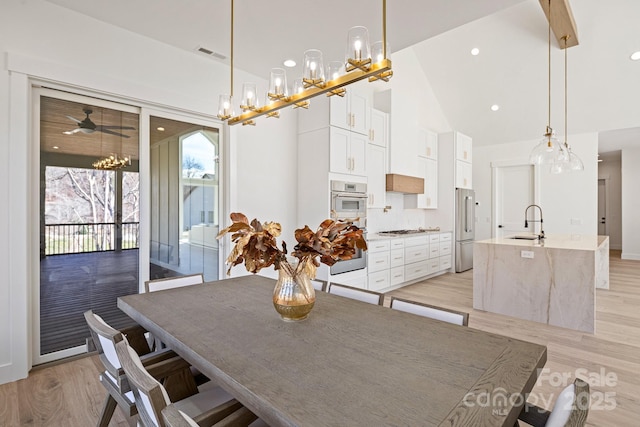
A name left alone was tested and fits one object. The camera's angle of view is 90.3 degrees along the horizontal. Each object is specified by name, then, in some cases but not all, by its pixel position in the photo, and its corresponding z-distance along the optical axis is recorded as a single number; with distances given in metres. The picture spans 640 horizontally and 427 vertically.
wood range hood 5.08
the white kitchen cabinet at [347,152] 4.02
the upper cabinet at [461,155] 6.32
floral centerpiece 1.45
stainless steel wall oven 4.05
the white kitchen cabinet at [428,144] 6.00
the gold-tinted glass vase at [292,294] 1.51
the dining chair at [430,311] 1.59
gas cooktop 5.45
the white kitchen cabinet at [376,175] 4.70
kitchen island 3.34
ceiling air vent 3.28
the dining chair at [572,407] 0.75
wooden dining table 0.88
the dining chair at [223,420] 0.79
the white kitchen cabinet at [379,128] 4.69
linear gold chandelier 1.62
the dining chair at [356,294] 1.97
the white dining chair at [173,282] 2.25
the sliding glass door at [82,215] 2.66
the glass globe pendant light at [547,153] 4.10
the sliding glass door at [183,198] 3.27
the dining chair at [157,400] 0.91
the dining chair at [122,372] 1.32
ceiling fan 2.79
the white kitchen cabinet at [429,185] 6.01
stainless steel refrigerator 6.25
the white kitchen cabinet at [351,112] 4.02
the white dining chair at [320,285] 2.28
